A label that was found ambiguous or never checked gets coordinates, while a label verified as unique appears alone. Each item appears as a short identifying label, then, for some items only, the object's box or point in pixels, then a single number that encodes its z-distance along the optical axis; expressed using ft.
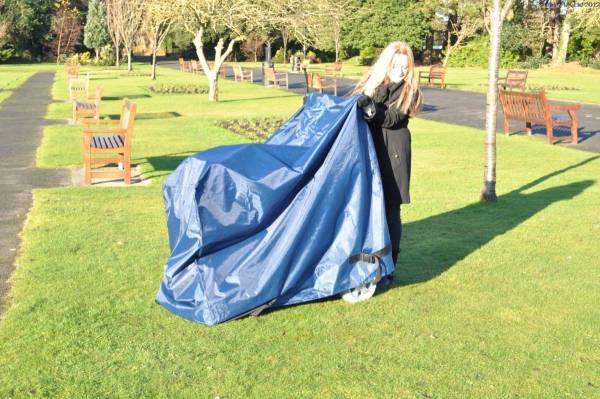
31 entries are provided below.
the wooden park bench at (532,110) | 50.01
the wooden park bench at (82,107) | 60.36
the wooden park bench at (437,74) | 115.24
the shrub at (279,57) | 239.91
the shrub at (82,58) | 225.35
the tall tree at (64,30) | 238.07
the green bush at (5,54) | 229.04
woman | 17.79
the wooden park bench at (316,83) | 84.08
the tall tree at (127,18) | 173.04
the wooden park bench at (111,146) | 33.86
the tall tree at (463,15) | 172.45
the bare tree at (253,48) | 240.22
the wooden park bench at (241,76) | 134.31
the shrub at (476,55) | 201.13
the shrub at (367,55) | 217.15
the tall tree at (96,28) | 234.58
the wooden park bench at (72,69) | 121.75
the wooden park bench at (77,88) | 71.15
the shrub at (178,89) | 105.19
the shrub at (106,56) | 225.56
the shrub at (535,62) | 188.44
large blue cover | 16.26
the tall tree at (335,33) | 186.41
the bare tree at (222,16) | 81.51
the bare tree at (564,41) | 182.19
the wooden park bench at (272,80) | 117.19
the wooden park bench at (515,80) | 98.78
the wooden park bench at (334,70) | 135.85
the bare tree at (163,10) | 84.79
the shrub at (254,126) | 52.95
